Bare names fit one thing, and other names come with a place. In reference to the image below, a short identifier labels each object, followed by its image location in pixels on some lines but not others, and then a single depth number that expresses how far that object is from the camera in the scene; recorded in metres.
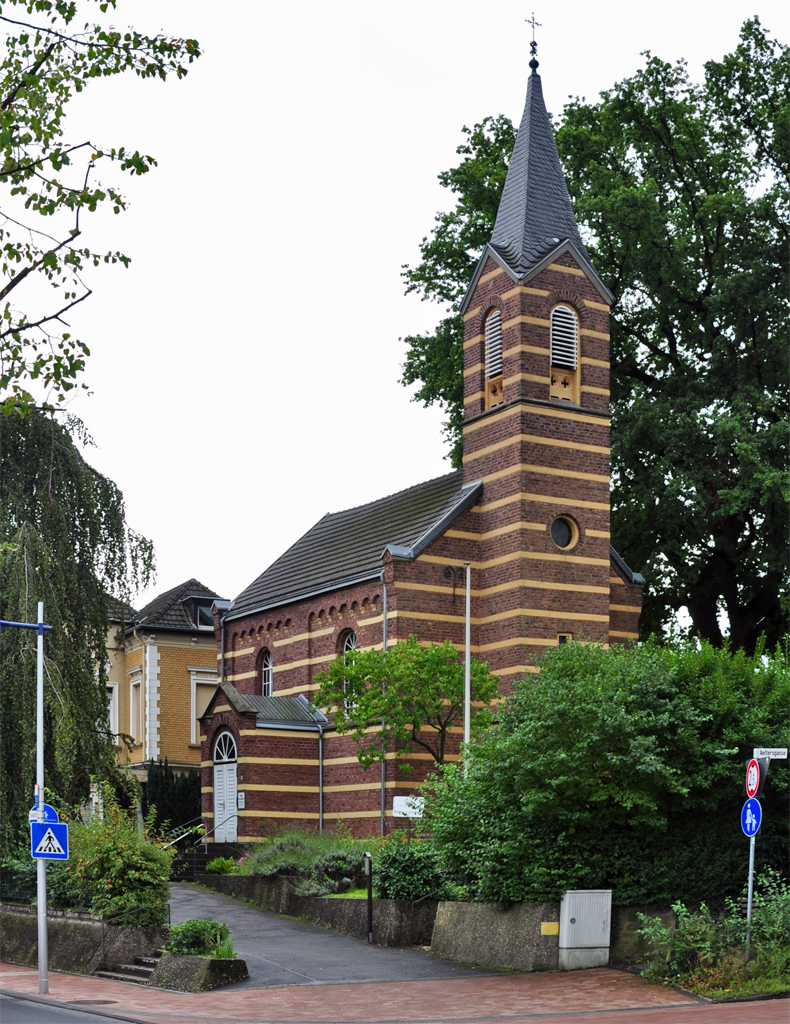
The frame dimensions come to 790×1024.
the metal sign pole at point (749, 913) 20.22
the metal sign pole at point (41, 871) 21.58
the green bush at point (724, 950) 19.75
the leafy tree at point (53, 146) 13.42
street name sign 20.31
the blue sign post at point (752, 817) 20.00
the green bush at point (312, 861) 29.59
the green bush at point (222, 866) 34.78
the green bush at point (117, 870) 24.06
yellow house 51.47
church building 37.03
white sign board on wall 27.47
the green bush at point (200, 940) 22.02
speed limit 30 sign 20.23
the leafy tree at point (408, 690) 32.50
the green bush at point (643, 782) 22.00
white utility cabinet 21.91
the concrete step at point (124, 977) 22.70
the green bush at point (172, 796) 44.81
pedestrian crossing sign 22.30
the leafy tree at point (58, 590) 28.08
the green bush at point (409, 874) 25.84
